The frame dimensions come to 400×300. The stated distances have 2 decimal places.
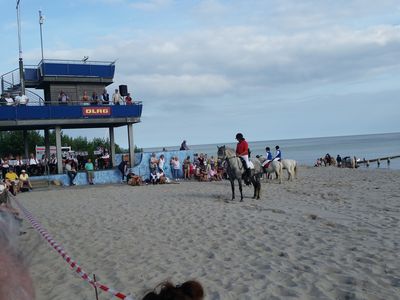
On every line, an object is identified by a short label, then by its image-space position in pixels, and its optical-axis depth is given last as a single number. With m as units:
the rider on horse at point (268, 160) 22.92
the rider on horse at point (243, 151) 16.03
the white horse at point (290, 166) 23.75
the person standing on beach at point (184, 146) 30.21
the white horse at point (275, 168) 22.66
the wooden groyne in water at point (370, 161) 50.02
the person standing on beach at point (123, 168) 26.62
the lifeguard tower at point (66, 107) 24.95
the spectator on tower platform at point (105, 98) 27.20
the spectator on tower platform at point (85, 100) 26.51
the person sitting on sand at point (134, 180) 24.43
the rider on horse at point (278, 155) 23.02
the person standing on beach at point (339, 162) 41.88
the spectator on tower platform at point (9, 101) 24.27
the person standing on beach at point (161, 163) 26.05
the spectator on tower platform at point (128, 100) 27.64
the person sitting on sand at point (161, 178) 25.08
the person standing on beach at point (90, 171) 26.05
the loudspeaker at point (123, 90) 28.70
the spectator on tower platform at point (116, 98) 27.45
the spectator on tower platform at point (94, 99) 26.68
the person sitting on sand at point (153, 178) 25.21
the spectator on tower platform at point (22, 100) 24.58
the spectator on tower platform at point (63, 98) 25.86
